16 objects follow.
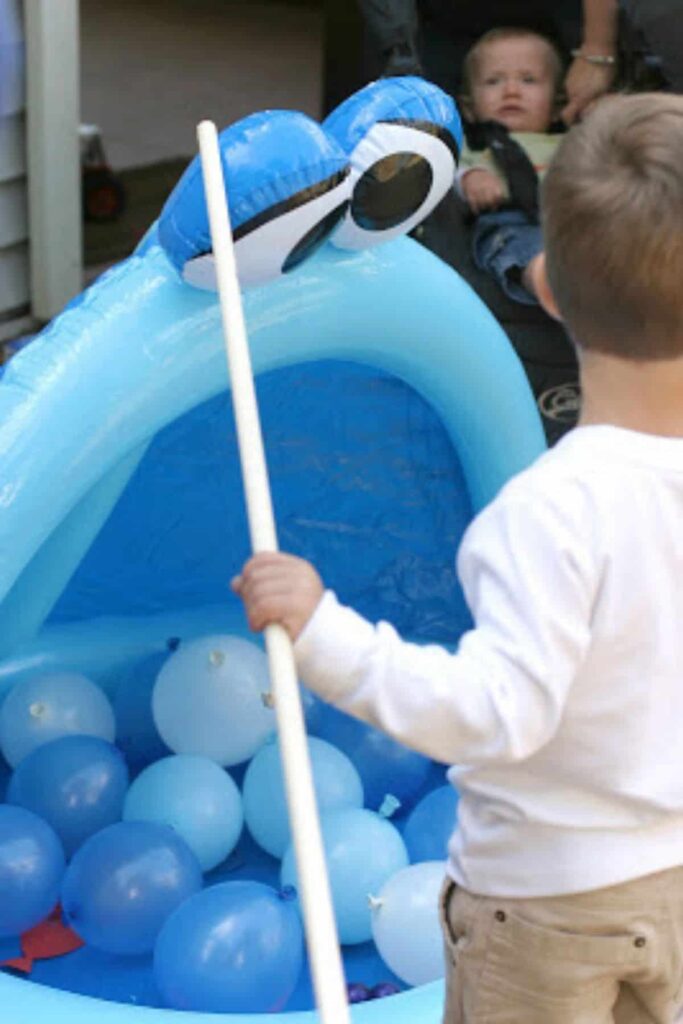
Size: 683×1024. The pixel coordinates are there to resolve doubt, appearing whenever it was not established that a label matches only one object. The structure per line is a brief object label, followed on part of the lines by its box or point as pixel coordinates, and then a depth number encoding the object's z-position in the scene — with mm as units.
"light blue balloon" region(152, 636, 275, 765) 3630
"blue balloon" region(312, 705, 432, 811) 3781
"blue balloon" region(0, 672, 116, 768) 3657
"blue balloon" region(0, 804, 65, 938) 3196
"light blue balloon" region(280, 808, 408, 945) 3329
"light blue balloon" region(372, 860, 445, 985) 3139
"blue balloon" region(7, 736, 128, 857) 3462
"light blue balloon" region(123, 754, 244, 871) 3456
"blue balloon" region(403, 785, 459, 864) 3509
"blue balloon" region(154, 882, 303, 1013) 3025
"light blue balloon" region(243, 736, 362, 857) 3534
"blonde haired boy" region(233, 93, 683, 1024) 1762
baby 4657
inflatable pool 3187
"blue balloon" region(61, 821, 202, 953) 3172
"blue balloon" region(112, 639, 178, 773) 3874
